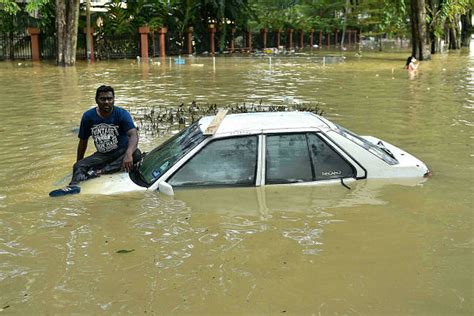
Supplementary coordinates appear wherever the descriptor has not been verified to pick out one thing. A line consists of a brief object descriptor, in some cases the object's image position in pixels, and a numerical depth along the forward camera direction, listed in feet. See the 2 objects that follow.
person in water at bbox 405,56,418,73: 81.49
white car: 19.71
